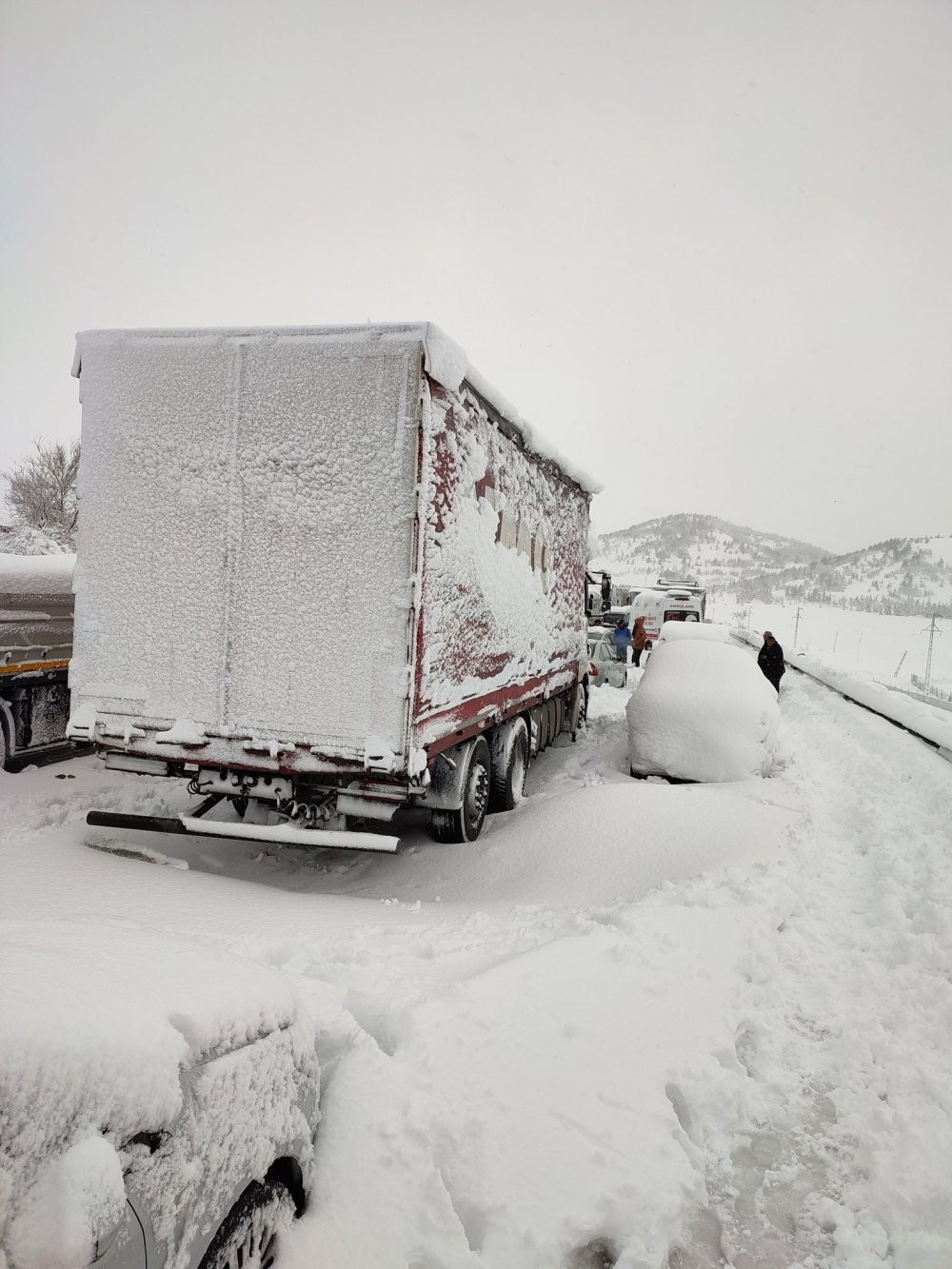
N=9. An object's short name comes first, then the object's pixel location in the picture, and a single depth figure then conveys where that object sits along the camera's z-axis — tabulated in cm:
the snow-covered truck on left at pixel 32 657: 838
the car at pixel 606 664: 1917
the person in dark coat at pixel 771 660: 1648
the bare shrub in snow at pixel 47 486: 4031
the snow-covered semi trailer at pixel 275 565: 538
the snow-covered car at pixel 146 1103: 150
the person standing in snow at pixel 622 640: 2162
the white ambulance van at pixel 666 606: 3456
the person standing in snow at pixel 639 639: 2498
